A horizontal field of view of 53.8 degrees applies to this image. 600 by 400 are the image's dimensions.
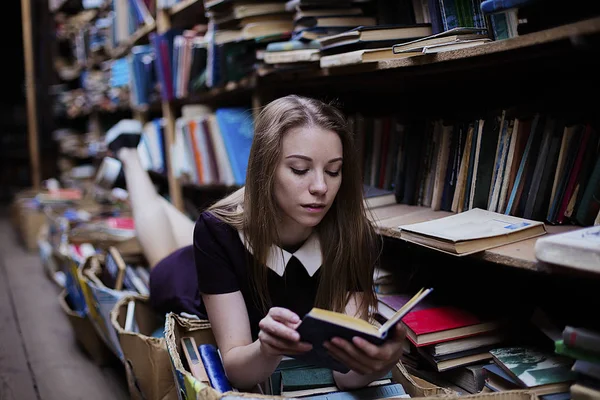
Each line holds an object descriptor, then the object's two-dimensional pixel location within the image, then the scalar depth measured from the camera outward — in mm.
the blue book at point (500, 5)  975
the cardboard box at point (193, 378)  936
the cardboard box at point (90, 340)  1963
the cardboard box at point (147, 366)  1363
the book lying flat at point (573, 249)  852
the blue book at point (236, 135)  2096
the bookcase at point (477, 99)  1069
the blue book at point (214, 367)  1125
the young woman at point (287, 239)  1118
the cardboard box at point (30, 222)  3730
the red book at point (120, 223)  2711
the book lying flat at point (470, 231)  1080
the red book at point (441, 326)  1229
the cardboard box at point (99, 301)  1666
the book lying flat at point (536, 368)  1027
